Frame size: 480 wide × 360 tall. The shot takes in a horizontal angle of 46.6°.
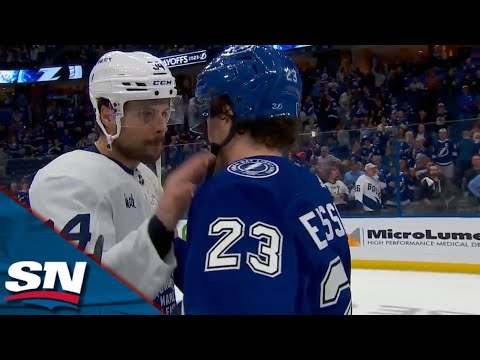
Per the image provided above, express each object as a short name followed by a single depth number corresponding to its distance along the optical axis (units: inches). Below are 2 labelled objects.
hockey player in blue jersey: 33.8
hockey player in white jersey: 48.9
